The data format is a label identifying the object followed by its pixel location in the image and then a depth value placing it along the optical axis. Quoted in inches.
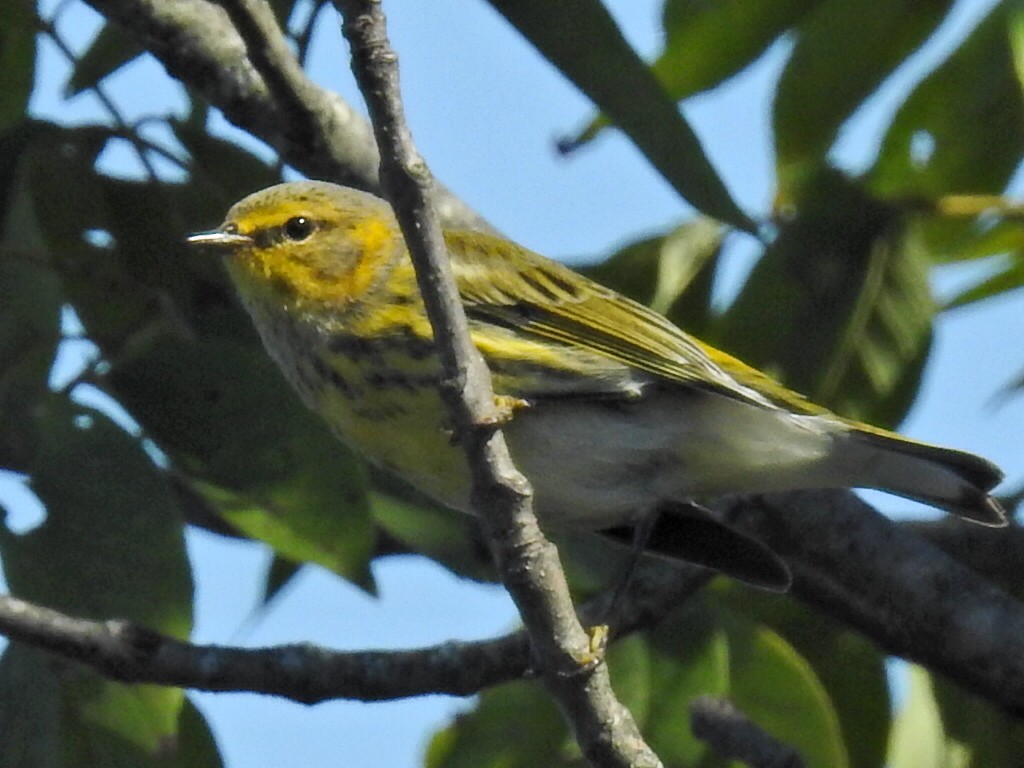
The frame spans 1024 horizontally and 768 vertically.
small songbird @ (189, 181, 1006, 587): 224.4
